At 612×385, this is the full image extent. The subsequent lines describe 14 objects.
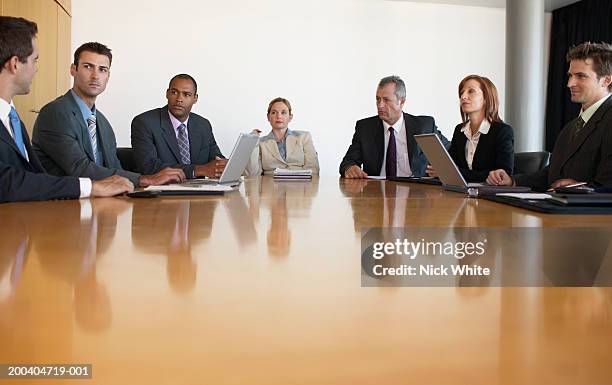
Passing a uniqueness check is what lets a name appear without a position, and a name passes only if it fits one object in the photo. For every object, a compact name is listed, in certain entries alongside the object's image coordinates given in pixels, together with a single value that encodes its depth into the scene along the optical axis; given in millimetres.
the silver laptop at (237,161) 2656
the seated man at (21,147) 1794
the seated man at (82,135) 2980
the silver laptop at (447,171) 2208
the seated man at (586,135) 2818
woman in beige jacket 5621
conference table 401
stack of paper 3660
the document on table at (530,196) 1730
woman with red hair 3676
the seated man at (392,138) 4402
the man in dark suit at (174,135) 4375
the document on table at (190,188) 2102
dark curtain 7809
